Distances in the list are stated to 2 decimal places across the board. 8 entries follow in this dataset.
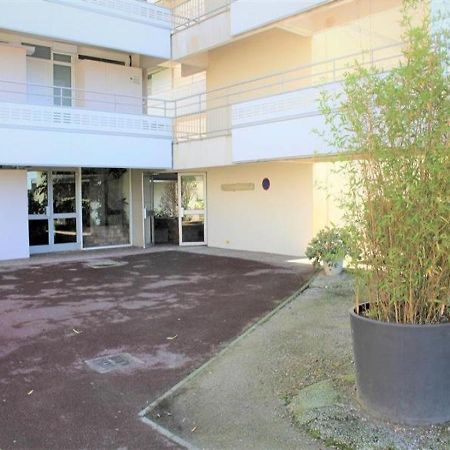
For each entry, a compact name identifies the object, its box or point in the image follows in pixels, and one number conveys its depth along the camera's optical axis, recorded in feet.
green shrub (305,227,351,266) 34.37
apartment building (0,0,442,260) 41.01
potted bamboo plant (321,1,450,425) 12.52
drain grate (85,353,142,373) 18.22
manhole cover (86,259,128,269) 42.08
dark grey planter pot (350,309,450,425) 12.56
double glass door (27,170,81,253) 50.03
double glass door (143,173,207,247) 56.03
